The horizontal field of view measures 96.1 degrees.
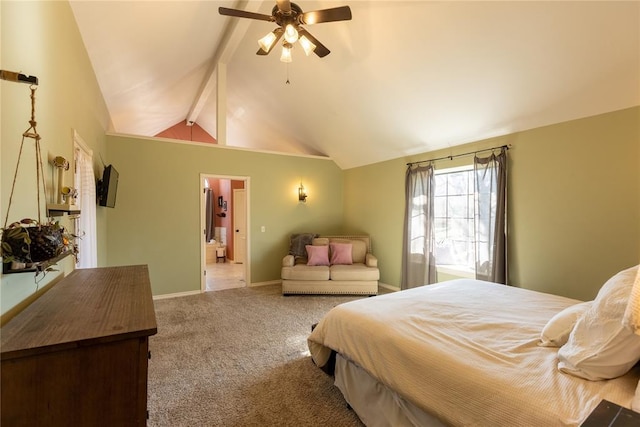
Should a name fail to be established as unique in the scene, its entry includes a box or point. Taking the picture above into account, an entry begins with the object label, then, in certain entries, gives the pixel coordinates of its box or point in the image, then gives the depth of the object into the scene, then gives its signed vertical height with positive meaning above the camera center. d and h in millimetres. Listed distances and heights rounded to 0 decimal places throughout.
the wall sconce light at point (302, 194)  5718 +328
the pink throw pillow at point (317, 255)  4859 -758
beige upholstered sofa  4570 -1106
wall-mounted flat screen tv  3195 +250
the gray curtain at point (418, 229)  4340 -292
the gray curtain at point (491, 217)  3459 -82
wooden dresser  807 -476
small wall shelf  1702 +7
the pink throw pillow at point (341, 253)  4961 -749
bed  1107 -698
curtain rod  3496 +782
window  4020 -124
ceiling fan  2154 +1489
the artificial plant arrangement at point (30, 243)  1036 -128
